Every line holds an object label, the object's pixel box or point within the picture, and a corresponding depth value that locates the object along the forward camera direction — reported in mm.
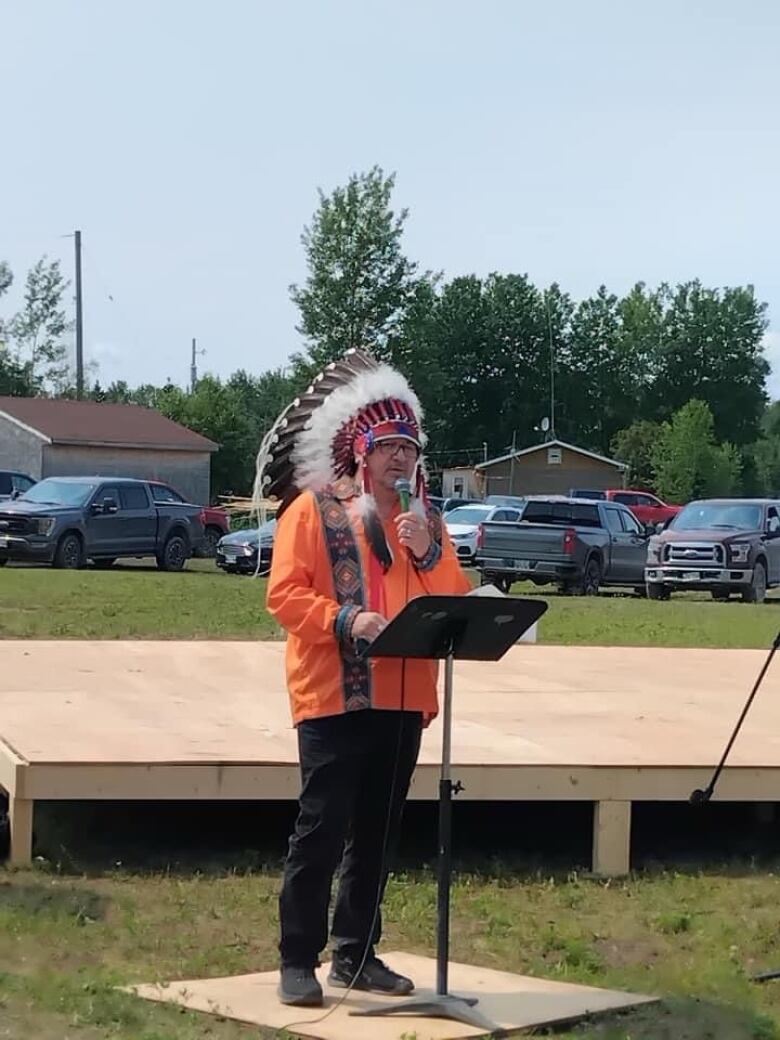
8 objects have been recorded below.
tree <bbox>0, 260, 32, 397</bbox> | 65188
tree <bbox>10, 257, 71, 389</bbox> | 72125
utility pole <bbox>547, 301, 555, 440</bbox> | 86675
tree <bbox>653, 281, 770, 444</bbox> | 90438
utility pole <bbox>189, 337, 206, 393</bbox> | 73919
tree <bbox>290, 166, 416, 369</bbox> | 60938
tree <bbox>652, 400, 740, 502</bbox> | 65500
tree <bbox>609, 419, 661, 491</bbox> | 71669
